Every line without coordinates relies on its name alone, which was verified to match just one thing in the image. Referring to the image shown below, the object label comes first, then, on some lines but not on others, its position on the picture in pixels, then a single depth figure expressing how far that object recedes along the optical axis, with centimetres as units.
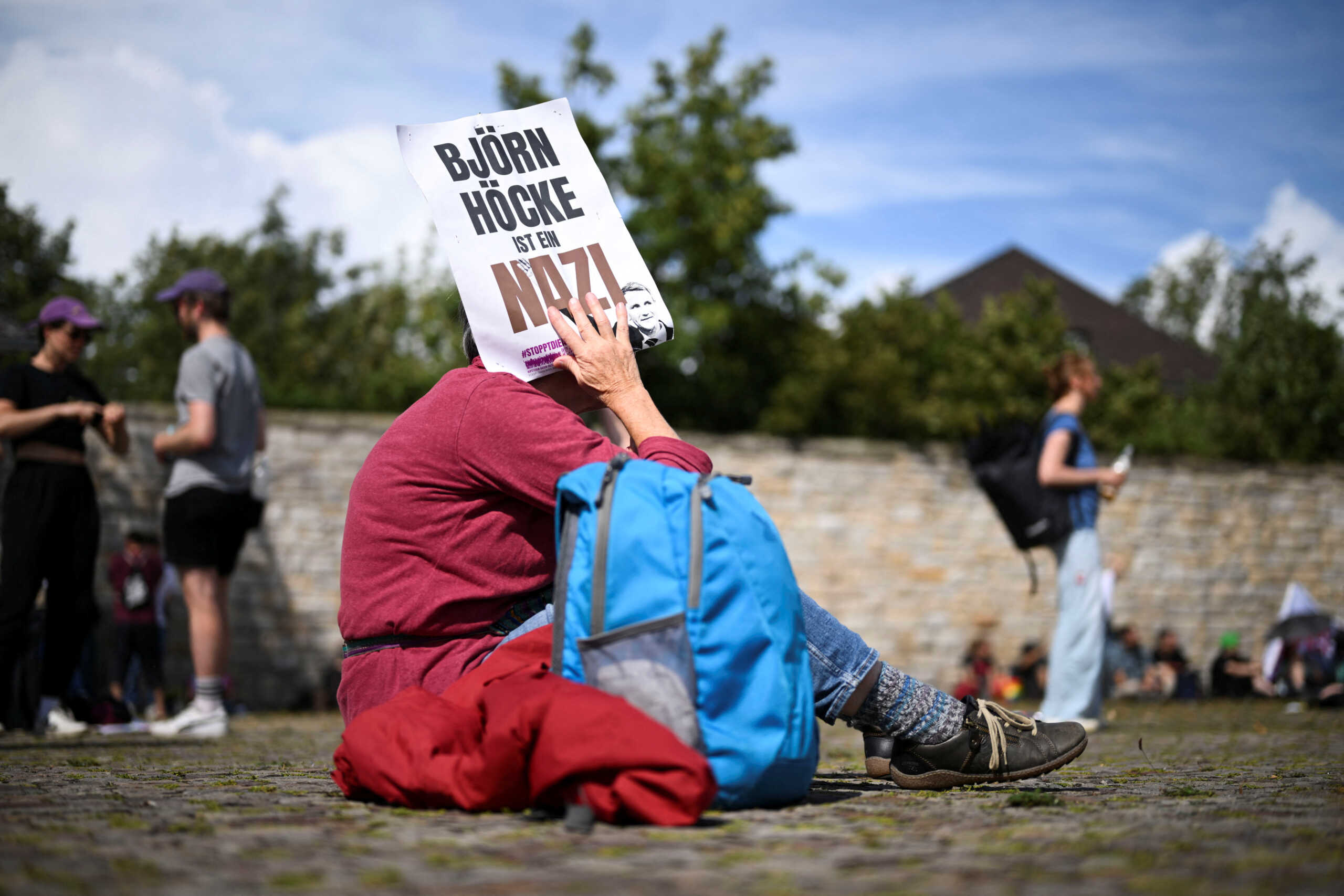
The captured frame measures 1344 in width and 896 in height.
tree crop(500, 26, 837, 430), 2352
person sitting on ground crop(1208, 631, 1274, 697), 1192
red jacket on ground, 221
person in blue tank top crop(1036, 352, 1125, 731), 607
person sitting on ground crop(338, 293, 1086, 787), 264
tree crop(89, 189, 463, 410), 3581
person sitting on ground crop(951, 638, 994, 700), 1298
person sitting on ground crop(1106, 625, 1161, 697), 1252
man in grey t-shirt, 547
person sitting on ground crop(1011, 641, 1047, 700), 1255
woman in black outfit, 533
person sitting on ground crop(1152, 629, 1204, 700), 1262
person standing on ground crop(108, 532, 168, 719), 970
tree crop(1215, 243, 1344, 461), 2253
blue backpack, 236
